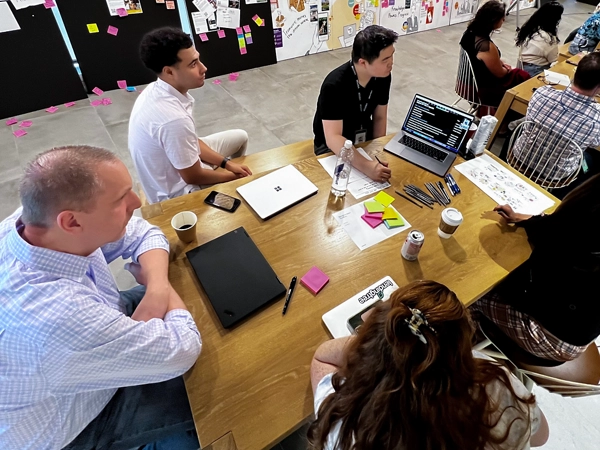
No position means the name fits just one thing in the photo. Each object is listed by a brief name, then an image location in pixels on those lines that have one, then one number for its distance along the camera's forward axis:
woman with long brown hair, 0.68
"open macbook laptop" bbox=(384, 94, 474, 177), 1.71
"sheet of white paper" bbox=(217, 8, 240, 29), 3.82
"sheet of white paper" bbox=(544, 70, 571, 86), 2.79
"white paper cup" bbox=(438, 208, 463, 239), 1.31
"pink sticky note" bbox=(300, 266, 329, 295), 1.18
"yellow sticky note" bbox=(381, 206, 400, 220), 1.43
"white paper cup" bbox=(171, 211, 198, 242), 1.25
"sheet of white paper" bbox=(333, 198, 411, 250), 1.35
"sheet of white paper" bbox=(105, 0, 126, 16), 3.33
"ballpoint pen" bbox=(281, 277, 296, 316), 1.13
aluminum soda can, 1.23
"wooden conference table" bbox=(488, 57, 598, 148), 2.62
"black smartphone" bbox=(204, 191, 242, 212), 1.43
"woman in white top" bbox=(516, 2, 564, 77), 3.42
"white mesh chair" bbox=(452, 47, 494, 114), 3.07
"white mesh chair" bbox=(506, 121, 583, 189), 2.19
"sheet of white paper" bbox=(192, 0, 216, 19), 3.67
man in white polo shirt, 1.68
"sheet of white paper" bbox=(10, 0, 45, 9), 2.93
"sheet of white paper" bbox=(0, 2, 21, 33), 2.91
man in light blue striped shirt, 0.82
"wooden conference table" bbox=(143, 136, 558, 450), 0.93
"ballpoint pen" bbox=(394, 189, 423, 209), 1.51
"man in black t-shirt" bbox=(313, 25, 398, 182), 1.73
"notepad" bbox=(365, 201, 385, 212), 1.45
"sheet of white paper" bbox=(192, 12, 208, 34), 3.72
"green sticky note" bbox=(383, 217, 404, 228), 1.40
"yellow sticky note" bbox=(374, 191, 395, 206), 1.50
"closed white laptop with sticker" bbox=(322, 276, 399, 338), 1.08
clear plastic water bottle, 1.50
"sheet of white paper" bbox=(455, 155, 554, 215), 1.55
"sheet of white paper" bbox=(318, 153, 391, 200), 1.55
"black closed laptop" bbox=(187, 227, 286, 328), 1.11
